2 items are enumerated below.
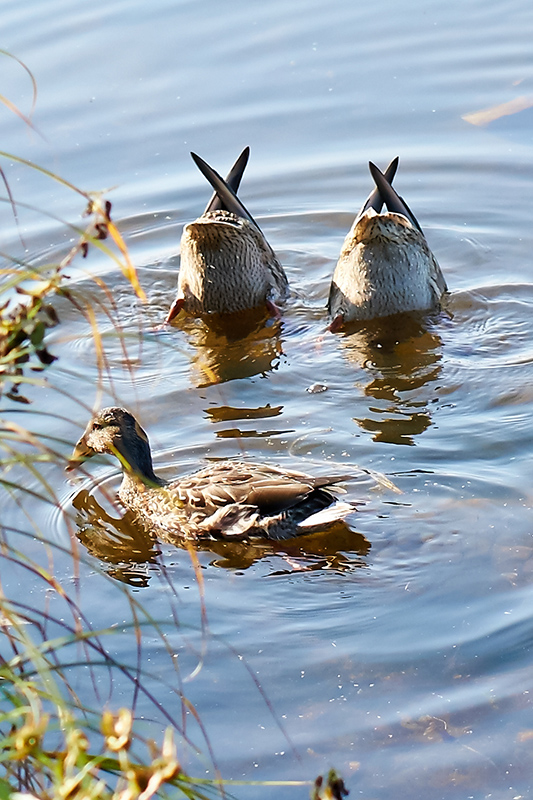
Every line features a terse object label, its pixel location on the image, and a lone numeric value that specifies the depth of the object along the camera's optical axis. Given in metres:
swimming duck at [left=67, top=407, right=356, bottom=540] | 10.84
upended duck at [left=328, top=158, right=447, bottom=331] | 15.26
